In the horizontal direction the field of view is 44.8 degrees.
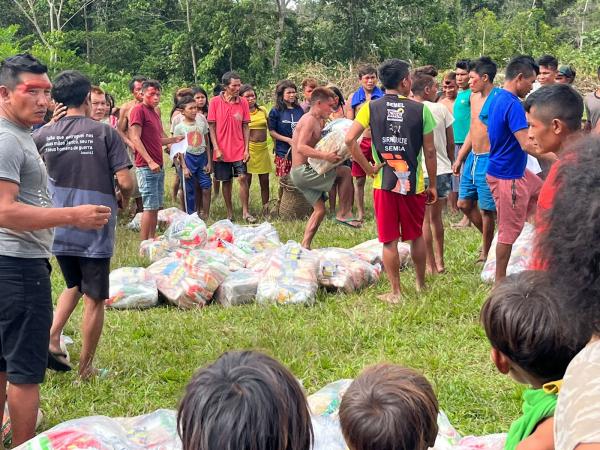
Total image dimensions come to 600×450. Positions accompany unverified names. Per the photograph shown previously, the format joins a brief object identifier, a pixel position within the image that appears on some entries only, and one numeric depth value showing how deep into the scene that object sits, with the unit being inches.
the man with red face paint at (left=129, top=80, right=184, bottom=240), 308.0
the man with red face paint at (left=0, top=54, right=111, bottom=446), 129.7
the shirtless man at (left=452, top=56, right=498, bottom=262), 243.4
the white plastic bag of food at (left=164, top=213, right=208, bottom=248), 285.7
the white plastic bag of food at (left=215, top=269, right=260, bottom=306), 237.3
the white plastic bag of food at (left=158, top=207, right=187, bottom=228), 341.4
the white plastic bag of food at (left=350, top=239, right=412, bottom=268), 269.0
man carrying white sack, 294.2
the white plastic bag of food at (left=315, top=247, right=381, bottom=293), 243.6
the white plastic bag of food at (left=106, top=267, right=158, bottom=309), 234.4
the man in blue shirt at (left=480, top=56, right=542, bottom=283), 216.7
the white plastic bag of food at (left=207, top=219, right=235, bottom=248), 293.4
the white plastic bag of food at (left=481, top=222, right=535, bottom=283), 228.5
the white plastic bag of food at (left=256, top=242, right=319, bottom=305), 230.1
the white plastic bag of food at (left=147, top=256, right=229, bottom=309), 236.5
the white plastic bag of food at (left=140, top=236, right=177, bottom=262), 282.4
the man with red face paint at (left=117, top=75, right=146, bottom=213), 338.8
